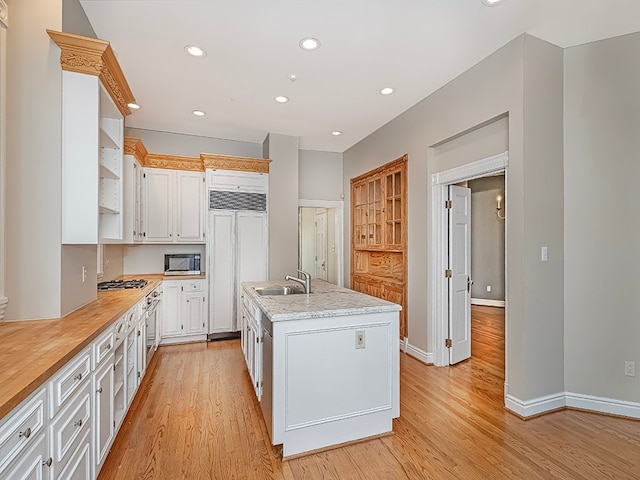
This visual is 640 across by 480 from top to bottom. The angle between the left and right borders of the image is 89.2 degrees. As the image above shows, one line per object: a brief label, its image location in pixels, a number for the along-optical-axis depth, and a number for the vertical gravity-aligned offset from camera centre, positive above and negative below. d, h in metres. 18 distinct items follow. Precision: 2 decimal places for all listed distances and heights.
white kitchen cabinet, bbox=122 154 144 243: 3.94 +0.51
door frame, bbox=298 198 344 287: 5.79 +0.16
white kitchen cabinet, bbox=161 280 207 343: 4.41 -0.97
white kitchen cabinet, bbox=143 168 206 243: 4.51 +0.49
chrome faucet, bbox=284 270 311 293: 2.93 -0.38
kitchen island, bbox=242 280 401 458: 2.08 -0.88
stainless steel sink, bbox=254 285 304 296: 3.17 -0.50
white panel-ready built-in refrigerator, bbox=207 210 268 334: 4.61 -0.27
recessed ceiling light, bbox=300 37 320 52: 2.65 +1.64
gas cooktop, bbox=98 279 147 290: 3.39 -0.48
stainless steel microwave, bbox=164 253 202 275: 4.73 -0.35
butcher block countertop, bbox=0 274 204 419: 1.10 -0.49
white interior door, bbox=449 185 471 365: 3.65 -0.37
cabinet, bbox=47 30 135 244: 2.01 +0.68
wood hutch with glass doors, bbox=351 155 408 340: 4.20 +0.11
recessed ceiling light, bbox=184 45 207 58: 2.74 +1.63
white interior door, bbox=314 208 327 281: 6.71 -0.07
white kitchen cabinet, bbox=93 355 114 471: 1.79 -0.99
